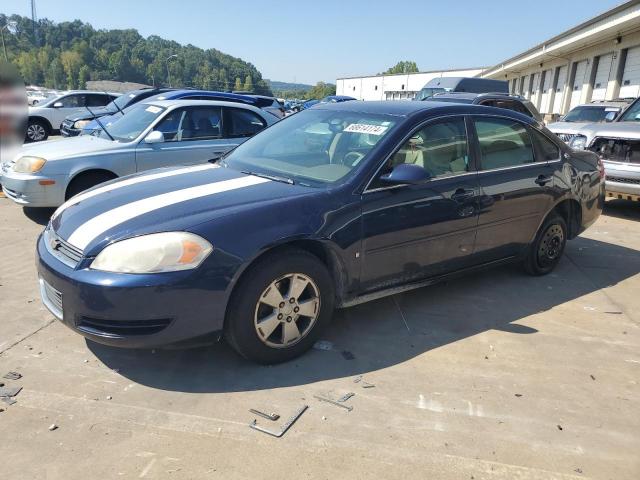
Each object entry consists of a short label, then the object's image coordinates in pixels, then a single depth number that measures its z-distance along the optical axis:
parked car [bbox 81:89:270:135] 9.67
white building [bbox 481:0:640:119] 18.34
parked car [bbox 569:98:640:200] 7.55
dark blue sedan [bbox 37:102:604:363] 2.75
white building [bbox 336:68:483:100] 68.12
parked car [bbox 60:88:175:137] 12.76
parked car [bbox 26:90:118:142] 15.31
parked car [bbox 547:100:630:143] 10.53
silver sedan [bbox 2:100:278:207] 5.99
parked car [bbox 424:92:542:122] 10.32
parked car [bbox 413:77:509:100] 15.43
